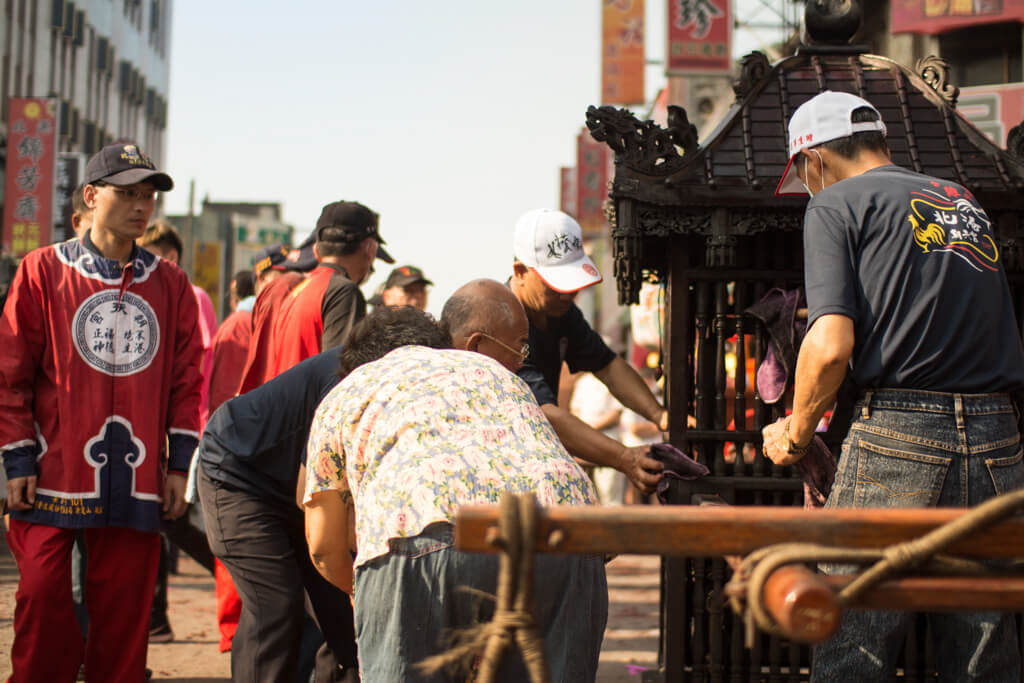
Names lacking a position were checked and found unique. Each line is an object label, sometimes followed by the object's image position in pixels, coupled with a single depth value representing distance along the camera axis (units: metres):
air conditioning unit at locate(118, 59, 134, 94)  42.47
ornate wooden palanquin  3.99
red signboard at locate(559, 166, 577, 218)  30.34
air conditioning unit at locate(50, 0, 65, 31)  31.81
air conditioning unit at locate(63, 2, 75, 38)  32.50
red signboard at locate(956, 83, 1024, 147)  11.57
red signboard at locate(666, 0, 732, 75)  16.22
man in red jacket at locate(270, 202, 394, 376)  4.86
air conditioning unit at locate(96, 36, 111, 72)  38.76
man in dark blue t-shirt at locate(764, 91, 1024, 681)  2.97
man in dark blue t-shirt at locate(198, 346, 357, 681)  3.75
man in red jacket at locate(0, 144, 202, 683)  3.92
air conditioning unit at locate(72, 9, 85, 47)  33.53
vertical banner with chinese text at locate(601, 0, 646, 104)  22.78
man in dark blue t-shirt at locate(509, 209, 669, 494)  3.83
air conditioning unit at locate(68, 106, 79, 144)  35.16
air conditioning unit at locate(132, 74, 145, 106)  45.06
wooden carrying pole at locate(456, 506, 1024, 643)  1.51
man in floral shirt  2.52
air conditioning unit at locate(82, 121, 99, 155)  37.16
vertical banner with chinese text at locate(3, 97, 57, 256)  21.62
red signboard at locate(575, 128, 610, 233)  28.83
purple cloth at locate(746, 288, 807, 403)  3.95
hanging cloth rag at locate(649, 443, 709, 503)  3.79
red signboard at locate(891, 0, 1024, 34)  11.88
